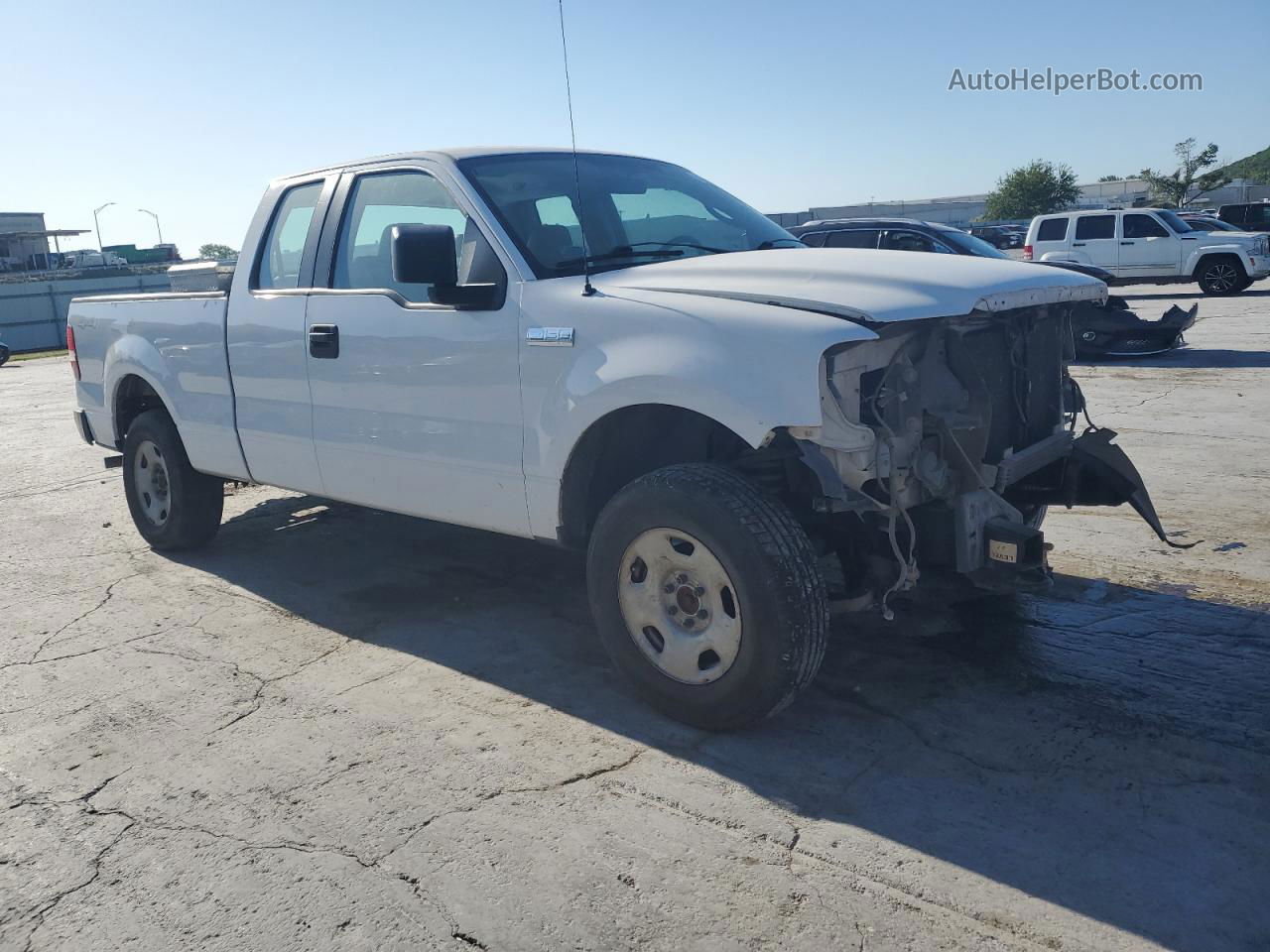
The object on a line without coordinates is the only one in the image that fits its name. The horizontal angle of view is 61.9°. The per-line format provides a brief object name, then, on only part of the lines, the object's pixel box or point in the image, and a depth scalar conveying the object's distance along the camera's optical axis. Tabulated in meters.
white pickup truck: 3.42
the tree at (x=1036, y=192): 70.62
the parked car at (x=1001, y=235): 44.19
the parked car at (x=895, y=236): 12.63
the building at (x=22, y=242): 65.31
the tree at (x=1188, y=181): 70.62
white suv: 22.03
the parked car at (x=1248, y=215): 29.14
